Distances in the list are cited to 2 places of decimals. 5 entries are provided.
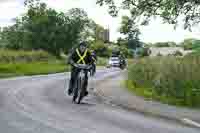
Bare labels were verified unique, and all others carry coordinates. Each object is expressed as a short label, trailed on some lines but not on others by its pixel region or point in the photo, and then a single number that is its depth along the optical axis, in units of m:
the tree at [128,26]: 19.45
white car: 68.46
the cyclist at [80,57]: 14.34
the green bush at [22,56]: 58.66
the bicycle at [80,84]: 14.27
